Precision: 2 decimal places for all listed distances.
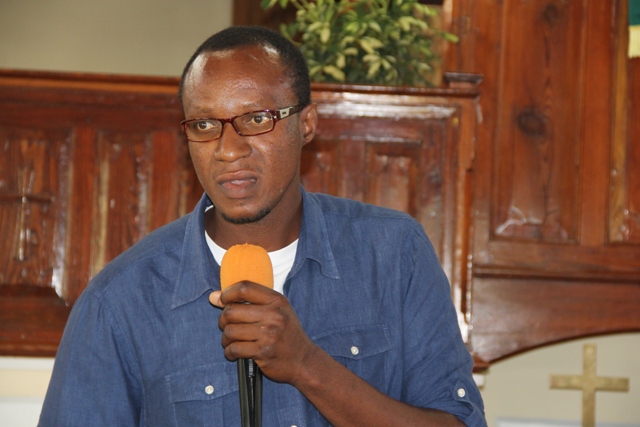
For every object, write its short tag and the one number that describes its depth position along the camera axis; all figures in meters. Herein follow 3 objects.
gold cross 7.06
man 3.35
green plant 6.28
